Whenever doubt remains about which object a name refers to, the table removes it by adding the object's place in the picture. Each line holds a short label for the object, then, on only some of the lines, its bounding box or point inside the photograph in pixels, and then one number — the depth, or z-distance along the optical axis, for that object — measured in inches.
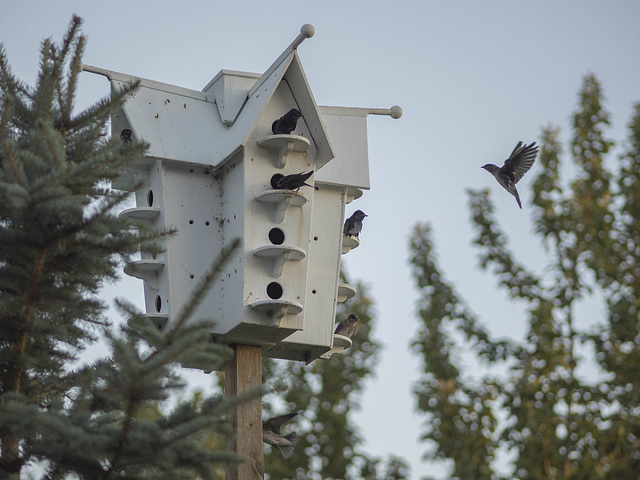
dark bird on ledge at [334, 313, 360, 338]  574.6
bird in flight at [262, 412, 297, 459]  506.9
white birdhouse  493.0
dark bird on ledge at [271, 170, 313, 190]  497.0
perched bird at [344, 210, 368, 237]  566.6
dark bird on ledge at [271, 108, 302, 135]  501.6
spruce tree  295.3
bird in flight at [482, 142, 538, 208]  581.6
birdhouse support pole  478.0
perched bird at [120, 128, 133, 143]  531.8
